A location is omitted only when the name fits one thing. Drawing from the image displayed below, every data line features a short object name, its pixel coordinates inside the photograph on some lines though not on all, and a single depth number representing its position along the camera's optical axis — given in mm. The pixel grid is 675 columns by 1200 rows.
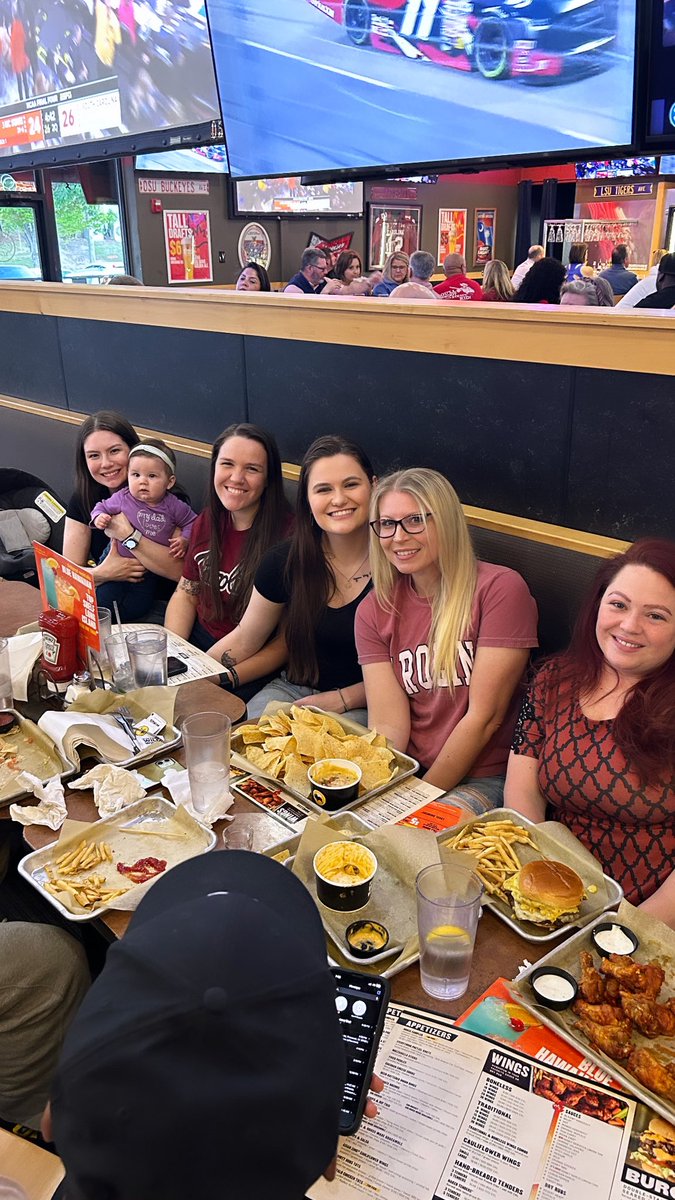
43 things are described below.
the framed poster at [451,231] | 10695
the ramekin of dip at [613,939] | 1273
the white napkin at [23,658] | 2152
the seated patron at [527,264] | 7504
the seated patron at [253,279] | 6812
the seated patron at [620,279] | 7609
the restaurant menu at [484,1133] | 966
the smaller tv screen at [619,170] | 7809
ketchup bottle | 2143
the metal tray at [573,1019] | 1054
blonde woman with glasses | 2211
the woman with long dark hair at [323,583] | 2580
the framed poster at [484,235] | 11133
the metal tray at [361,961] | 1262
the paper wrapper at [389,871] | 1358
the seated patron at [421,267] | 6867
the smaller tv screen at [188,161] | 7930
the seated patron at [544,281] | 5301
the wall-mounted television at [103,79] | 3566
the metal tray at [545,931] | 1318
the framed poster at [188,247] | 8422
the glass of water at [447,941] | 1219
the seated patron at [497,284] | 6534
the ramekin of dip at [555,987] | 1184
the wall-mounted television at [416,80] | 2322
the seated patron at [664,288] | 4402
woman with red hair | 1715
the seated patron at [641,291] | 5165
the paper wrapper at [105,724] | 1855
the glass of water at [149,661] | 2172
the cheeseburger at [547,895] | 1340
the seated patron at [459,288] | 6980
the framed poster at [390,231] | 9797
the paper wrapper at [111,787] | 1689
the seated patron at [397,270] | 8008
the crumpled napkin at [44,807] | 1660
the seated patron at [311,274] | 7098
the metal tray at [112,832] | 1439
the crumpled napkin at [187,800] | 1642
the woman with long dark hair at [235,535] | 2969
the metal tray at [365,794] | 1684
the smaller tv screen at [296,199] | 8844
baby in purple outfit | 3416
